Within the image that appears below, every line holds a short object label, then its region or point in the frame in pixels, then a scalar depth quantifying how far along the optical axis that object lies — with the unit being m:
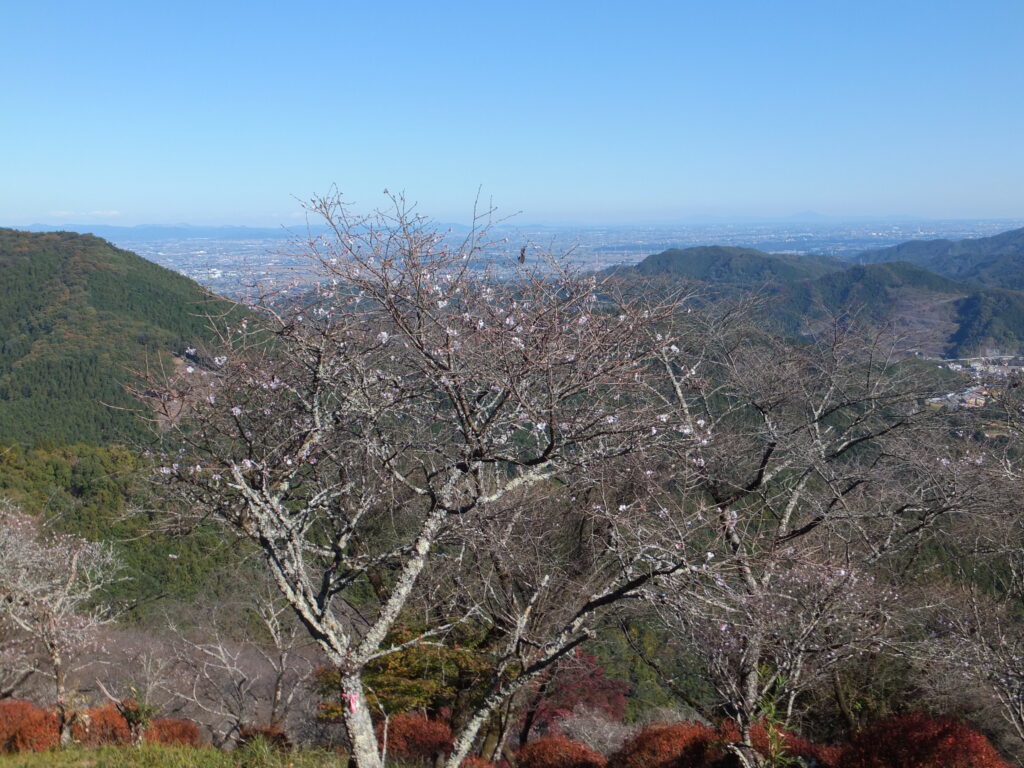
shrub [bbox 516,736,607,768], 9.34
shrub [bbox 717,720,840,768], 7.54
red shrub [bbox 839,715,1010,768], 6.76
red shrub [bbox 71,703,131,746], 8.31
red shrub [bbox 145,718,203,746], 8.77
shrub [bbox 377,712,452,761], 9.22
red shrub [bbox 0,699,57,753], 8.20
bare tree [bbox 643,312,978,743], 5.79
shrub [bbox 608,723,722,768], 8.05
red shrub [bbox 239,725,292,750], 8.08
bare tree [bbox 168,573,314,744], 10.62
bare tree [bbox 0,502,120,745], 8.74
